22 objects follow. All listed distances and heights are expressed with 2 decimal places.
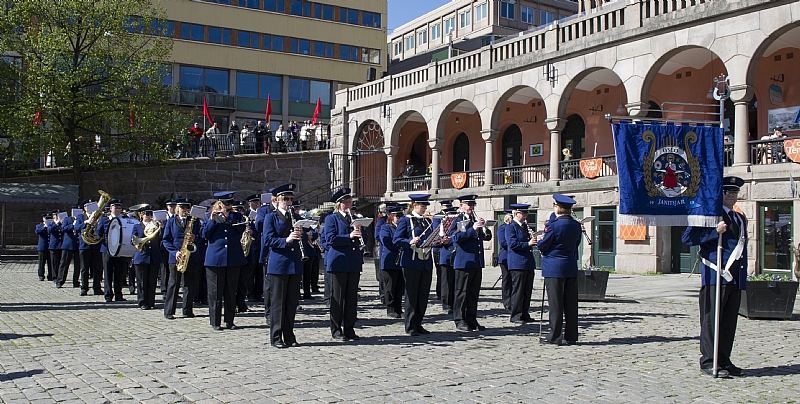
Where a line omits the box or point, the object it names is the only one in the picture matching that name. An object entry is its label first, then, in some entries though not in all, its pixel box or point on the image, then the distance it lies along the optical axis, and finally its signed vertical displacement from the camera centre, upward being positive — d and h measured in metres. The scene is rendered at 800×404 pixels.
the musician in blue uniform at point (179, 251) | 11.84 -0.50
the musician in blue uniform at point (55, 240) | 18.59 -0.48
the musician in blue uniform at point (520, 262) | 11.42 -0.59
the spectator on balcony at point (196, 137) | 33.00 +3.97
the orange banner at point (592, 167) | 22.62 +1.88
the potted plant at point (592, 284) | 14.30 -1.14
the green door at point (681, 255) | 21.00 -0.80
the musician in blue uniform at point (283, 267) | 9.03 -0.55
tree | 27.66 +5.43
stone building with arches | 18.70 +4.40
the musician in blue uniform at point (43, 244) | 19.97 -0.63
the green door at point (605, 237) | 22.56 -0.32
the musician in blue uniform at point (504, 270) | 12.87 -0.82
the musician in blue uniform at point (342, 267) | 9.44 -0.56
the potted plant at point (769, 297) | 11.61 -1.12
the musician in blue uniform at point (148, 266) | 12.94 -0.79
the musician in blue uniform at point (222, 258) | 10.45 -0.51
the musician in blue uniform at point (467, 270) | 10.51 -0.66
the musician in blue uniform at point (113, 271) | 14.41 -0.98
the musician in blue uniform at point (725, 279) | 7.36 -0.53
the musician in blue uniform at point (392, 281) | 11.98 -0.95
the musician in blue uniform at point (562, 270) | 9.27 -0.57
